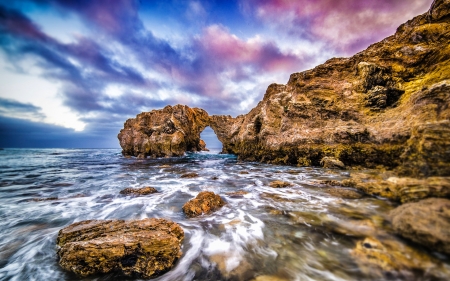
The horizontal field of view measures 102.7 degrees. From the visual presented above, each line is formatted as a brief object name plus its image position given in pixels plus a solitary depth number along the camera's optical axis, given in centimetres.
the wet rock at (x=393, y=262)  230
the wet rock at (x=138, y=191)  815
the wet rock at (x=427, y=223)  244
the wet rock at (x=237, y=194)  719
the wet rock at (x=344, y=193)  516
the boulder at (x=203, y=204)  540
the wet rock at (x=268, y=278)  267
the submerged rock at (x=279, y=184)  800
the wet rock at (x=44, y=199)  748
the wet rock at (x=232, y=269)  282
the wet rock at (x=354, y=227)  324
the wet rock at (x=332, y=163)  1175
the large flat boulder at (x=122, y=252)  307
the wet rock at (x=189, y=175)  1234
